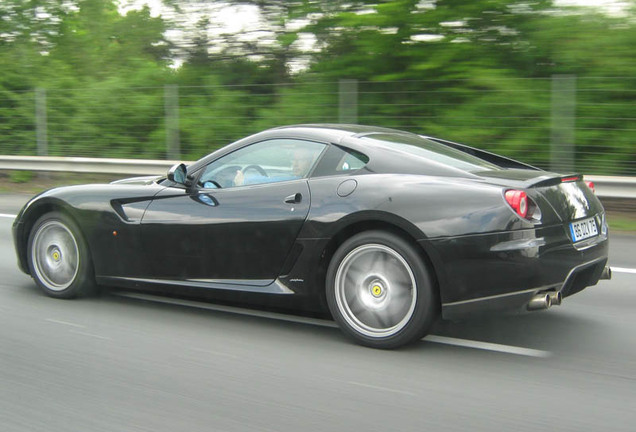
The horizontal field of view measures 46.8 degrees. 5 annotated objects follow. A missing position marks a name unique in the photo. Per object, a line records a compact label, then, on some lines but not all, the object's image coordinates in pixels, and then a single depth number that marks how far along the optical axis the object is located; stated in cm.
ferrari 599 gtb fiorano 397
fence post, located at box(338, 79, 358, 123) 1162
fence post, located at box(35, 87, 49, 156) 1460
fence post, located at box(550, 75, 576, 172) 992
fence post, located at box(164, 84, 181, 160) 1307
